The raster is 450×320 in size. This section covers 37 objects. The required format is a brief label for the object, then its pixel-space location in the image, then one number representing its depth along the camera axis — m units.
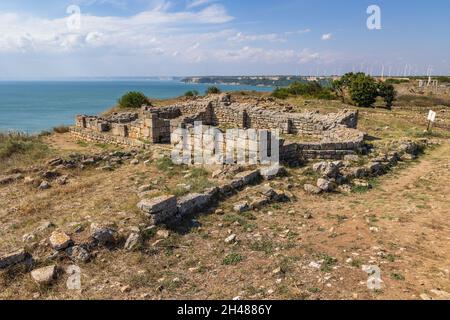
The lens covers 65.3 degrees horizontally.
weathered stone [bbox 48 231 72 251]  6.21
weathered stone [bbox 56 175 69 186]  10.76
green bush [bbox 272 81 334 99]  37.22
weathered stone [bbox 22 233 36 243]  6.73
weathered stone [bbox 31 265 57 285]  5.50
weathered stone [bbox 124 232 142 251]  6.51
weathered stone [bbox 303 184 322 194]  9.55
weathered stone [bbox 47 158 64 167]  12.50
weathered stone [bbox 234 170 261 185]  9.89
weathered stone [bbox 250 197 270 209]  8.50
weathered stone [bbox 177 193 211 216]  7.92
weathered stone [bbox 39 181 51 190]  10.28
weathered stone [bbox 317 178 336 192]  9.63
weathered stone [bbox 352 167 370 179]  10.88
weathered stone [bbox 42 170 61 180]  11.19
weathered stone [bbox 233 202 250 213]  8.24
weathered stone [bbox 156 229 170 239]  6.96
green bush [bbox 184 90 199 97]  36.99
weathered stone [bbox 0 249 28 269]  5.84
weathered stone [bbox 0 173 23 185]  10.81
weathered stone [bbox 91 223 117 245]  6.51
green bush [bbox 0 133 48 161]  14.62
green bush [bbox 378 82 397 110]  34.41
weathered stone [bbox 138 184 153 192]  9.50
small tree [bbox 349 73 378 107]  32.25
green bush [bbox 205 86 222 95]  39.56
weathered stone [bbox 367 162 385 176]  11.22
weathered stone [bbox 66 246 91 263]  6.08
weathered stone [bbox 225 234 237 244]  6.85
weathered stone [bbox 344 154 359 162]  12.45
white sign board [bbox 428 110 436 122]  17.87
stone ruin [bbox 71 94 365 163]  12.97
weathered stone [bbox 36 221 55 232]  7.12
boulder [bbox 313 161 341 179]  10.38
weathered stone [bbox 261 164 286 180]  10.46
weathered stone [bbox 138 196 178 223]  7.28
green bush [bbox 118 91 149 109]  30.52
